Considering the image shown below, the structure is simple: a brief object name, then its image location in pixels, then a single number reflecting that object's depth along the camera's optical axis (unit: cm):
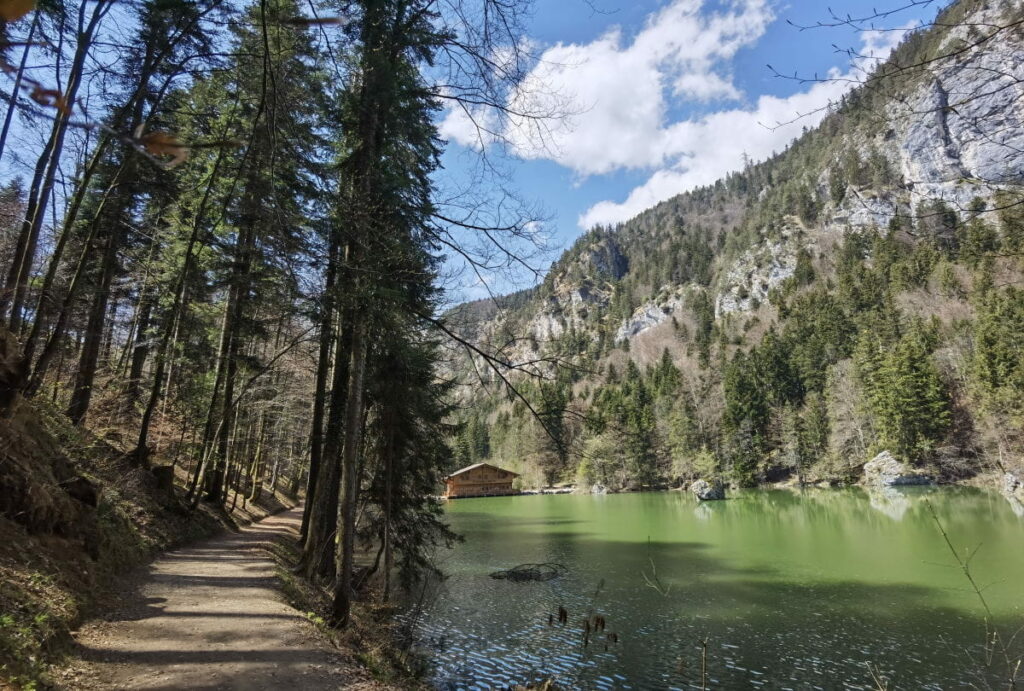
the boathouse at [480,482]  6706
